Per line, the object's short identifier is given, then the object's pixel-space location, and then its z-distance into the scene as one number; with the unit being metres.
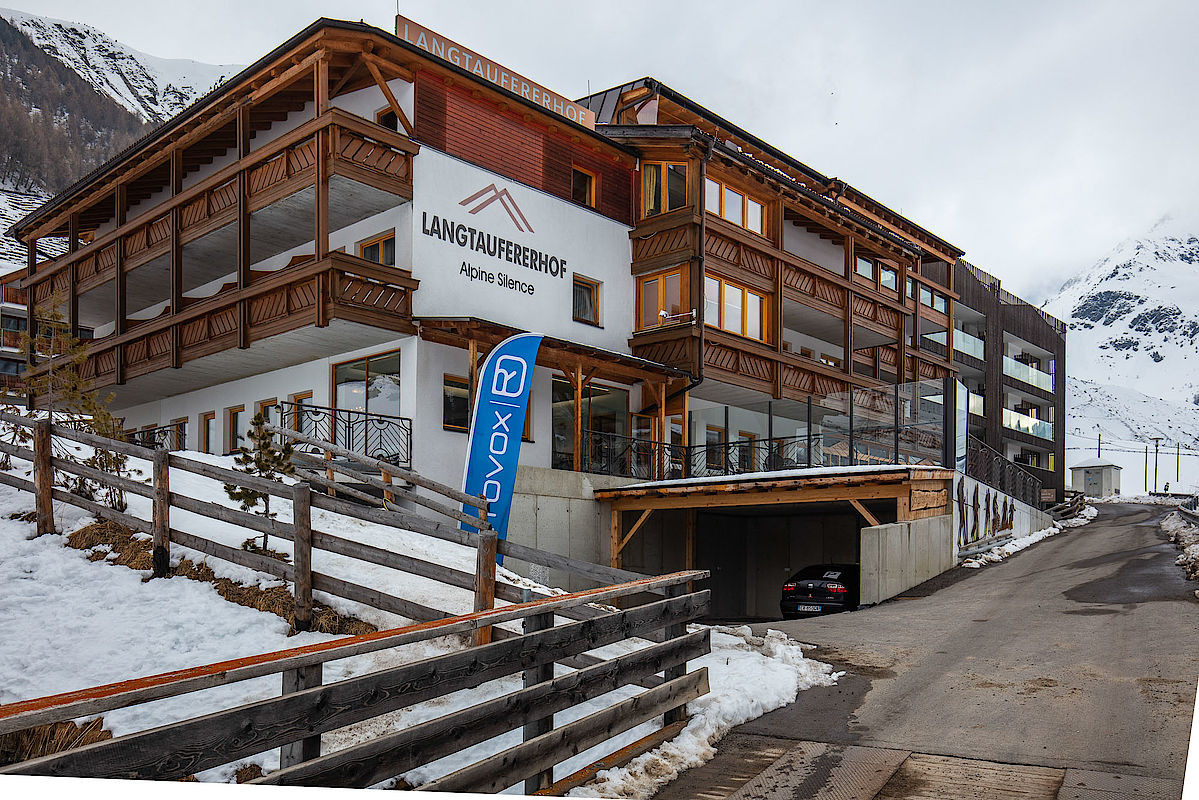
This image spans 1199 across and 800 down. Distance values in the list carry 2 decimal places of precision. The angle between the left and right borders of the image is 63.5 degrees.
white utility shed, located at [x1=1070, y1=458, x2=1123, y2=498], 65.44
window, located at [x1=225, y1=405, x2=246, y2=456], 24.34
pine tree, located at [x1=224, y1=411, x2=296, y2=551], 12.42
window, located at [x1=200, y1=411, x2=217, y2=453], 25.11
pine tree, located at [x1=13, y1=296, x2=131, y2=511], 11.89
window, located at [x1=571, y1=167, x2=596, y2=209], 24.67
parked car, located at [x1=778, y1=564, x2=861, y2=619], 18.52
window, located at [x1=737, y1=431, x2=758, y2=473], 24.87
